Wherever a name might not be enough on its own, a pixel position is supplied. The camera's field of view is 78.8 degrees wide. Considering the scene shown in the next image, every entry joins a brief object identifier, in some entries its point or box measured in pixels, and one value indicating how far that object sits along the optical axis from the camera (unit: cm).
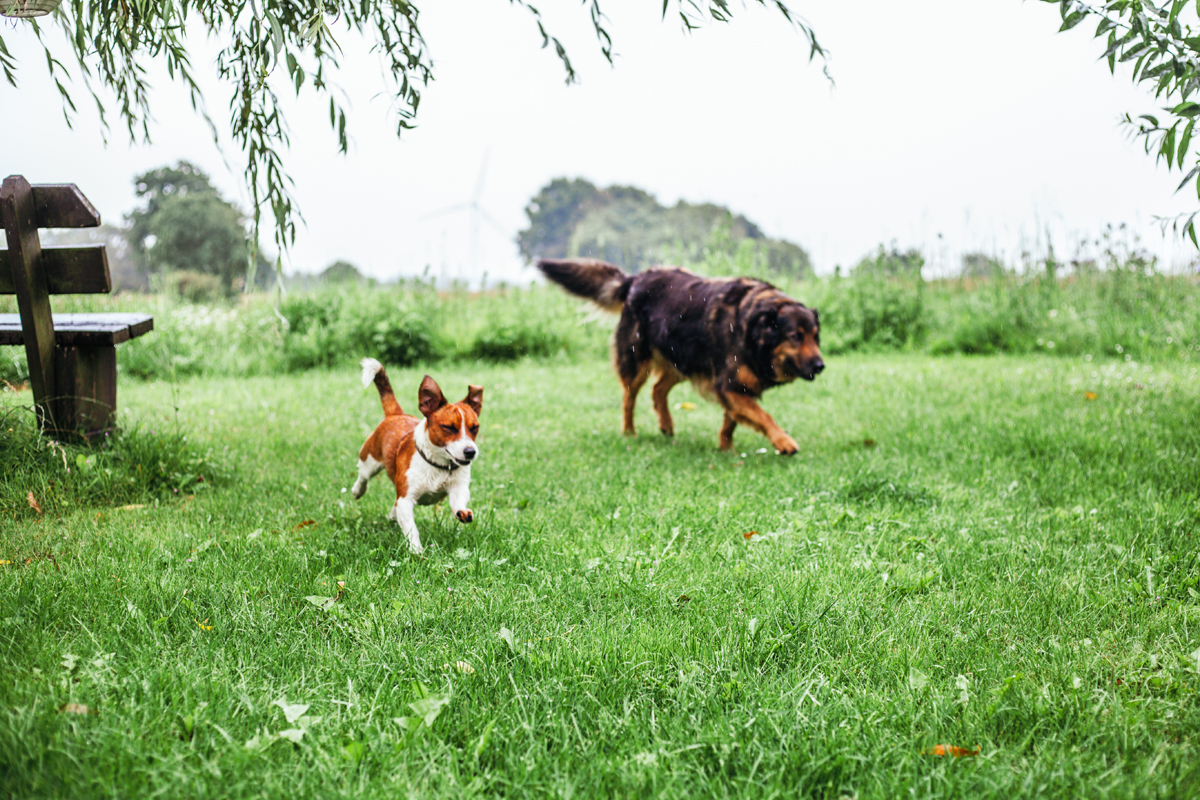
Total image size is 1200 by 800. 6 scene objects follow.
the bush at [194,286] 1102
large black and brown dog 475
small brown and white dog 273
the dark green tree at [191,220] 1664
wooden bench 326
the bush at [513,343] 952
